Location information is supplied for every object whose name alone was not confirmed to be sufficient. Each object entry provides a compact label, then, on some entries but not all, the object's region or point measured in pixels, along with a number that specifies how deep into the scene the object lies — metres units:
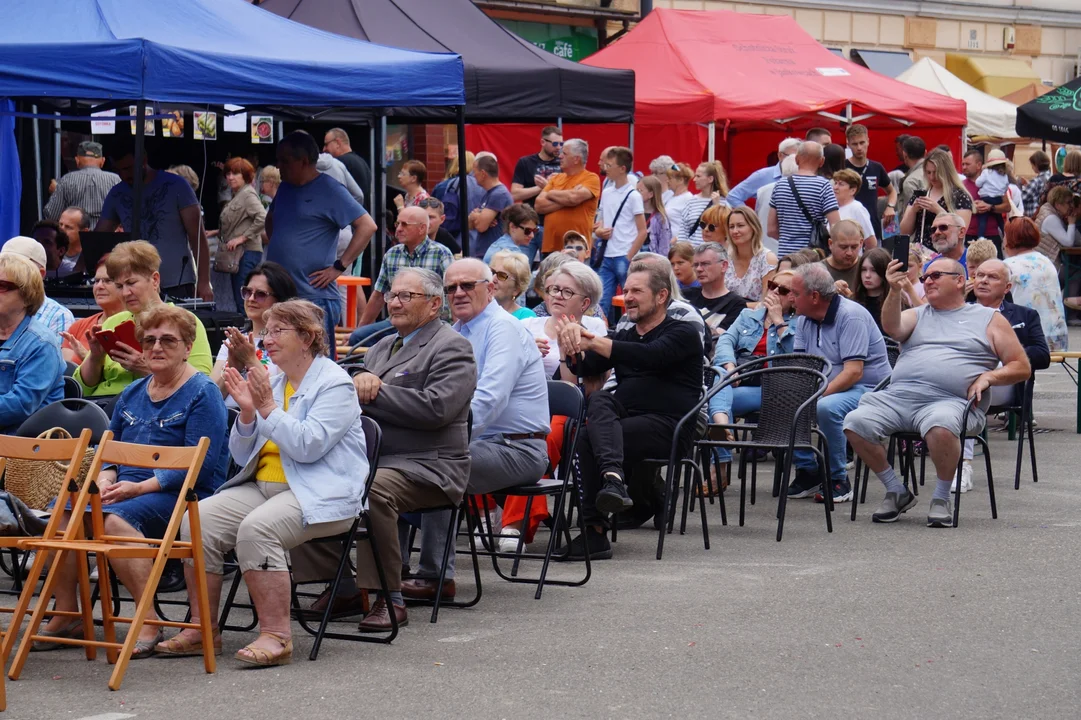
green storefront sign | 39.04
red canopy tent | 29.37
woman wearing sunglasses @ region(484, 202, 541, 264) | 19.04
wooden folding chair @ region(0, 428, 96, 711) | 8.19
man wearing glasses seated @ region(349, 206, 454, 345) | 16.49
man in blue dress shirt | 10.28
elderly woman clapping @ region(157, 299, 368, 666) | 8.47
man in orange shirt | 21.72
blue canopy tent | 13.86
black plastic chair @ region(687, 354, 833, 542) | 12.19
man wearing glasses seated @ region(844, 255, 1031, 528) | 12.76
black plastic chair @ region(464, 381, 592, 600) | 10.44
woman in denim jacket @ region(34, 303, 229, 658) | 9.07
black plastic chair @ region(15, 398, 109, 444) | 9.81
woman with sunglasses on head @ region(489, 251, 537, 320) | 13.25
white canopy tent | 38.46
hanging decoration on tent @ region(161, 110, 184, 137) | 25.21
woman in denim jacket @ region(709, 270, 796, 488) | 14.67
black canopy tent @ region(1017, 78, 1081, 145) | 25.40
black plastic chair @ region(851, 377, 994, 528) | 12.61
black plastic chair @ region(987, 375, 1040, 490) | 14.35
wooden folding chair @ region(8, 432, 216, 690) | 8.11
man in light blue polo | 13.76
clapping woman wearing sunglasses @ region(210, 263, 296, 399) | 11.57
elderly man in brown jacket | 9.22
